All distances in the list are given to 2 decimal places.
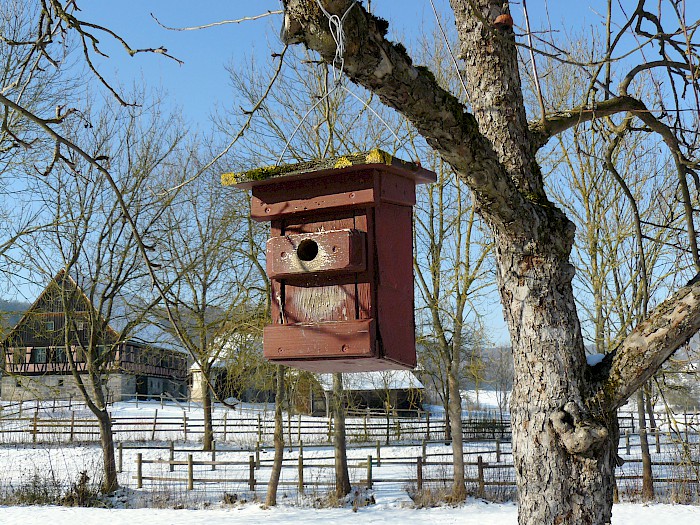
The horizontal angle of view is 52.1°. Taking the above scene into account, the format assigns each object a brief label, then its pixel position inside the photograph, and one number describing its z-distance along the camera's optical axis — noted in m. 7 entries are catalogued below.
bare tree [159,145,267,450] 14.49
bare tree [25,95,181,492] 14.82
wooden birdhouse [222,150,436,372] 2.63
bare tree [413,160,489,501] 13.98
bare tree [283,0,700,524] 2.33
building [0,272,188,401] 15.06
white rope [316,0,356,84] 1.59
